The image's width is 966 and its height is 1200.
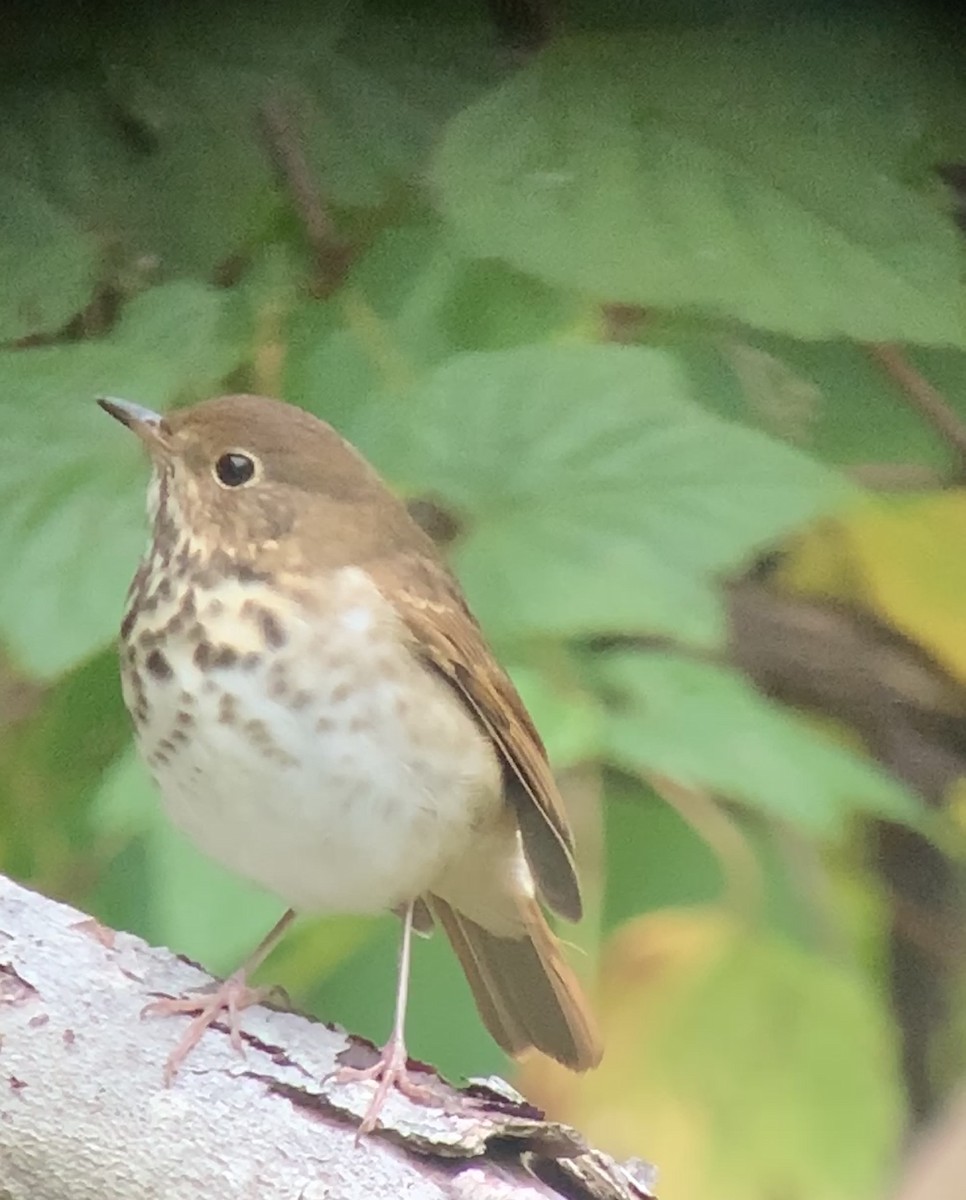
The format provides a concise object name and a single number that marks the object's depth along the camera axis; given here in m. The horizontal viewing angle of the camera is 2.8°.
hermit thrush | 3.22
